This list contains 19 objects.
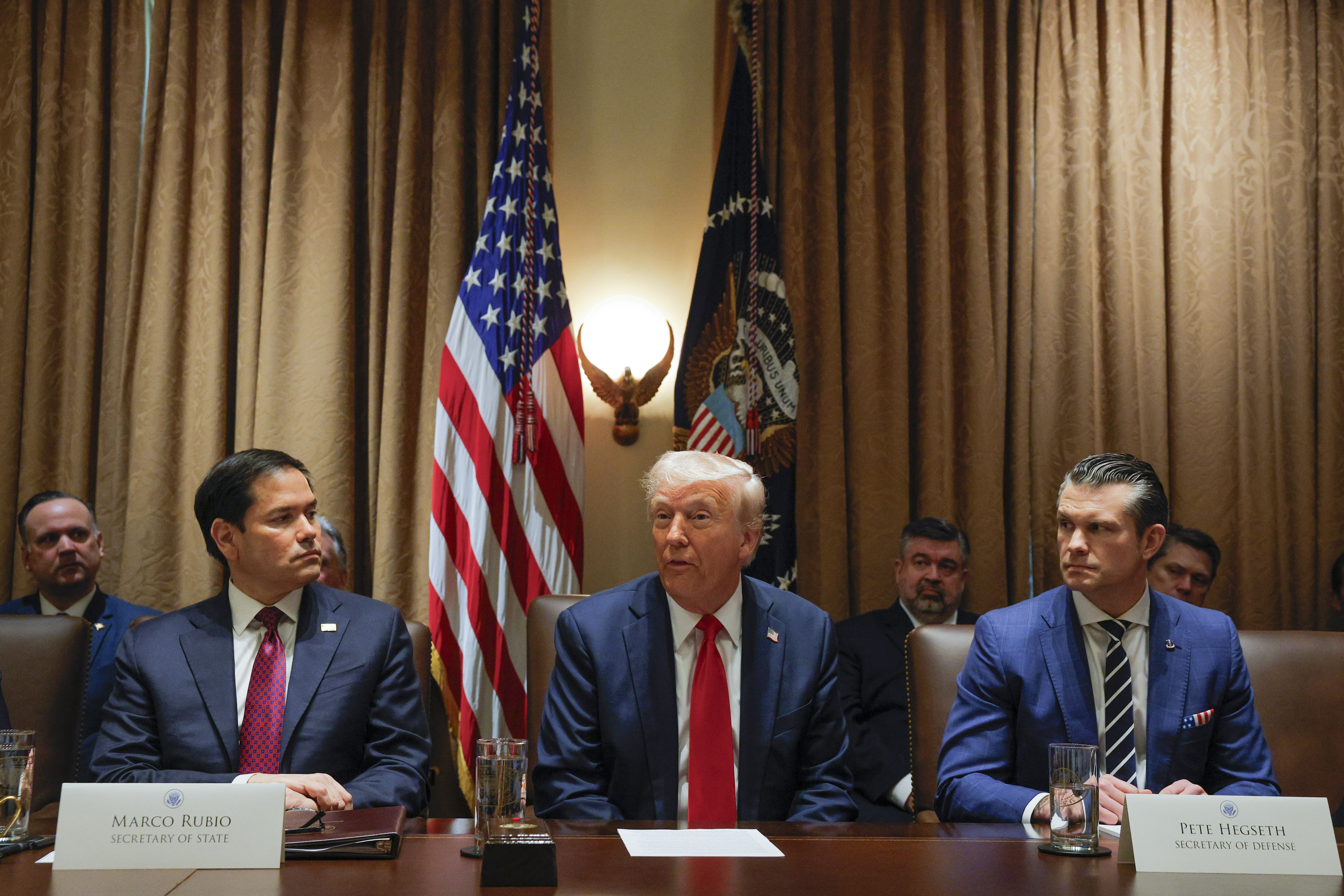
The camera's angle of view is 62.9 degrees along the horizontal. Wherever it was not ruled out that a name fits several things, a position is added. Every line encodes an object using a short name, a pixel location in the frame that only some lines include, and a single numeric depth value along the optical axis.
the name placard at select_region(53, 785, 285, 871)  1.56
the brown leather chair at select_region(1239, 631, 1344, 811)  2.93
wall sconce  4.21
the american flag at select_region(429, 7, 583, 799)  3.78
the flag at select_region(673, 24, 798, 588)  3.96
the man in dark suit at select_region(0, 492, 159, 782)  3.60
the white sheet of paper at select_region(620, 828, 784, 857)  1.69
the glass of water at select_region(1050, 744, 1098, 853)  1.73
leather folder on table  1.63
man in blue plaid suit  2.42
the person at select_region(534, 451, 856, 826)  2.43
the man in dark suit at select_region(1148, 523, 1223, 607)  3.81
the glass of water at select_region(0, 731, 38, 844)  1.67
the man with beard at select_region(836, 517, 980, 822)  3.67
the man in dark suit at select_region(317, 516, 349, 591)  3.67
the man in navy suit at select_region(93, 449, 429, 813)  2.49
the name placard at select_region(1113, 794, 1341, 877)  1.63
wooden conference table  1.46
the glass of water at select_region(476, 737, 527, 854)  1.64
